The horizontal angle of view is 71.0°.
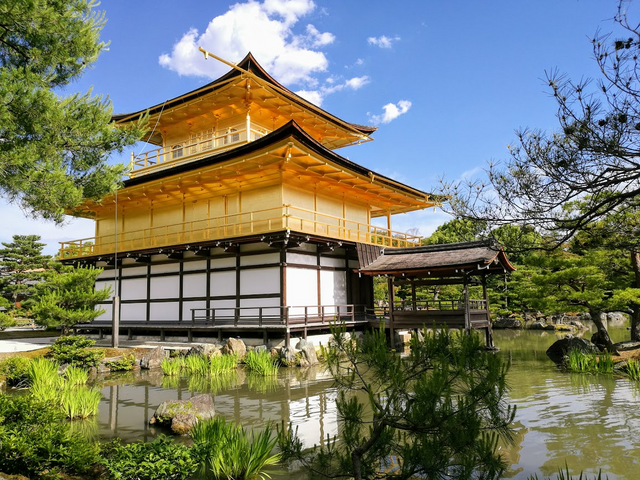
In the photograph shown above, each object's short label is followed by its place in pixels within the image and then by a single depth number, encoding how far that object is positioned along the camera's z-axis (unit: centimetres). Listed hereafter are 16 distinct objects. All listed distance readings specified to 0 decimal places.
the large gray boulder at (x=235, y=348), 1406
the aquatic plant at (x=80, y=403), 760
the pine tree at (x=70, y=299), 1343
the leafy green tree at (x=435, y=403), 362
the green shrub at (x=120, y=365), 1327
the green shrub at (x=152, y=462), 455
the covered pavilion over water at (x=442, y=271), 1493
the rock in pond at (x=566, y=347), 1354
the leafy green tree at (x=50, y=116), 696
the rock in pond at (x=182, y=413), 705
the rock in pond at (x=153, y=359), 1377
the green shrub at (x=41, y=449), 460
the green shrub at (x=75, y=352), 1242
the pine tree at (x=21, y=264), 3334
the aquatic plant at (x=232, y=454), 493
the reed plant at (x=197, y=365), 1234
